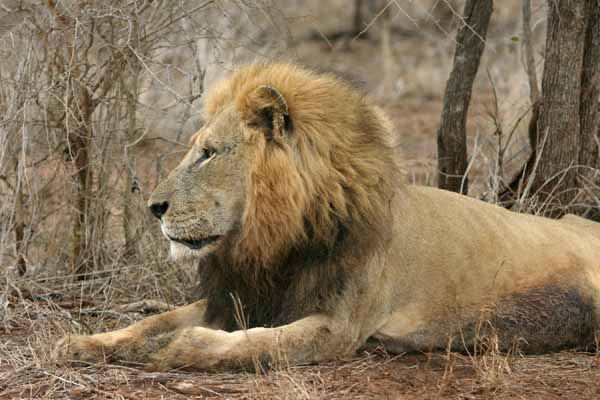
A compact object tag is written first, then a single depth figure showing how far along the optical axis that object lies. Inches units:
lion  330.3
